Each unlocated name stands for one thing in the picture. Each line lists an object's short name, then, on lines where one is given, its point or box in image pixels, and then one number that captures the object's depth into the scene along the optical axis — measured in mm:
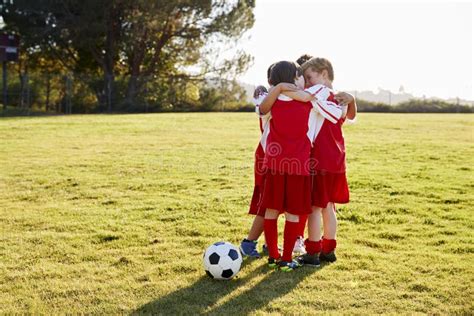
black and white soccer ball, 3771
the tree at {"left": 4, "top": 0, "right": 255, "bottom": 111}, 25625
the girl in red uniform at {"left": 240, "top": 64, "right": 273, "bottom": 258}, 4203
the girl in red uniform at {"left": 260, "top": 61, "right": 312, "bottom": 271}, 3904
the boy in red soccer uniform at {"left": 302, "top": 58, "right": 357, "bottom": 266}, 4074
